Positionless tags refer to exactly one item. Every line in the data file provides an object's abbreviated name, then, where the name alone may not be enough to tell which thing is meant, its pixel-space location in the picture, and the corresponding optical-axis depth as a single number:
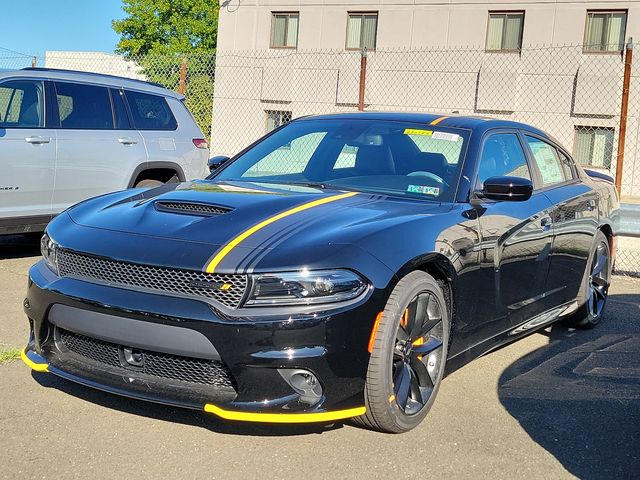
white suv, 7.34
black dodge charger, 3.34
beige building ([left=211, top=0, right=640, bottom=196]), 20.98
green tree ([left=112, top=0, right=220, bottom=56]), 48.31
